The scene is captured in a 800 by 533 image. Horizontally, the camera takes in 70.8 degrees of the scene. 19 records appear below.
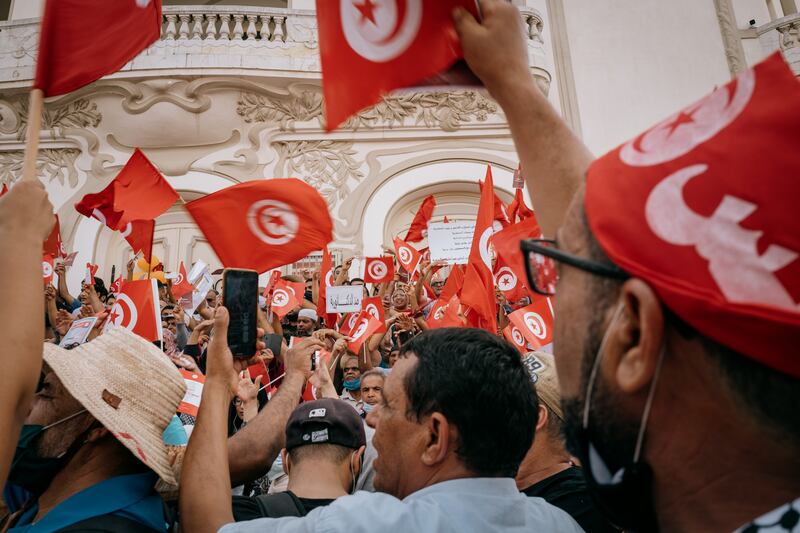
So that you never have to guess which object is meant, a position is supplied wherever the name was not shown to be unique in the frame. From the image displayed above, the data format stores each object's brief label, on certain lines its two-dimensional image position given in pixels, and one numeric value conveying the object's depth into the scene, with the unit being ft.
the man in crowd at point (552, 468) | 5.08
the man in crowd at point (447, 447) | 3.59
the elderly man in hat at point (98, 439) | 4.09
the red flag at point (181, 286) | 21.25
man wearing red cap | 1.77
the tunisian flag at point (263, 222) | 9.50
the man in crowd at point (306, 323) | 17.83
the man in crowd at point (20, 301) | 2.86
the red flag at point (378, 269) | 19.61
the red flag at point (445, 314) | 13.17
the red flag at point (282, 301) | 17.21
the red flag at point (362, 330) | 13.35
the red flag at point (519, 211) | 16.65
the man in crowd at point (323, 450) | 5.33
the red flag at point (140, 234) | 13.91
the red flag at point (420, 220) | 22.06
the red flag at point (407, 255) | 20.16
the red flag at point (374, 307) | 14.78
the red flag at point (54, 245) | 16.15
